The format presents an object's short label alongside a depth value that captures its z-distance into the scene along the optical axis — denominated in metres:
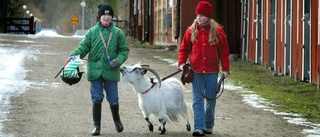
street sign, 89.54
